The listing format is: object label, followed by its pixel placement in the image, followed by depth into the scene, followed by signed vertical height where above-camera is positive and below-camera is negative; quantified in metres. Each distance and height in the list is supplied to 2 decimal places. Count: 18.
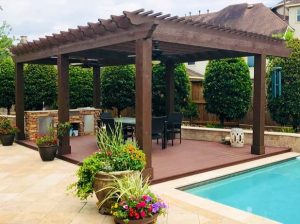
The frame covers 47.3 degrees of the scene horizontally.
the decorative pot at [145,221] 4.49 -1.51
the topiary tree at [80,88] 17.83 +0.98
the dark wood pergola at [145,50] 6.98 +1.61
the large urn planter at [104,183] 5.29 -1.19
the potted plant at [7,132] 11.83 -0.89
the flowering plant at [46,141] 9.29 -0.94
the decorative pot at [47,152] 9.19 -1.22
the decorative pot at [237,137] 11.16 -1.01
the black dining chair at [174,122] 11.12 -0.51
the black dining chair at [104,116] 12.02 -0.33
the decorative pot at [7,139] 11.81 -1.12
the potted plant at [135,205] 4.52 -1.33
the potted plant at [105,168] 5.34 -0.98
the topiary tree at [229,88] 15.40 +0.84
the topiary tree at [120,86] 17.69 +1.05
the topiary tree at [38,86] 17.80 +1.08
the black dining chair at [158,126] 10.11 -0.59
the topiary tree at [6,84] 17.95 +1.19
